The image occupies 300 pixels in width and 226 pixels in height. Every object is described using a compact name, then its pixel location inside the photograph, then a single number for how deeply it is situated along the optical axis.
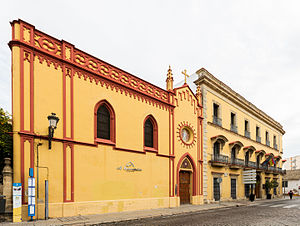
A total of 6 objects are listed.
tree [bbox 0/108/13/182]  11.73
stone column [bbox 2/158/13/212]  9.32
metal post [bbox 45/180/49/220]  9.85
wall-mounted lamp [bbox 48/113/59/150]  9.66
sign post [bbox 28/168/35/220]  9.36
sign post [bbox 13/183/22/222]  9.05
